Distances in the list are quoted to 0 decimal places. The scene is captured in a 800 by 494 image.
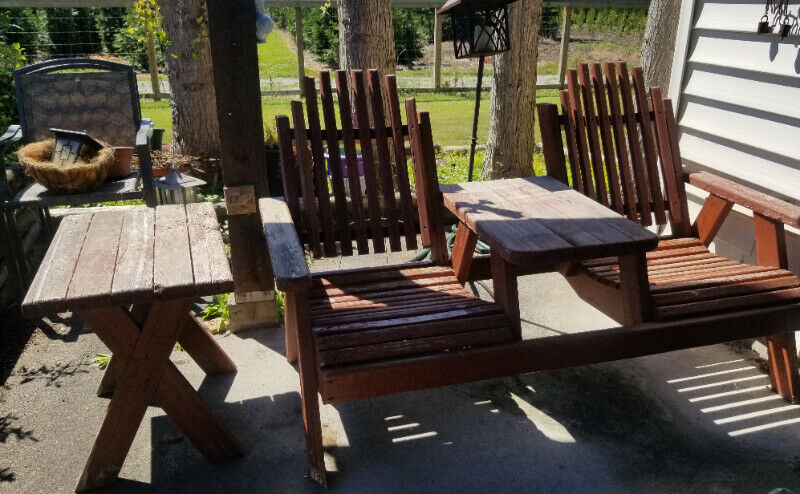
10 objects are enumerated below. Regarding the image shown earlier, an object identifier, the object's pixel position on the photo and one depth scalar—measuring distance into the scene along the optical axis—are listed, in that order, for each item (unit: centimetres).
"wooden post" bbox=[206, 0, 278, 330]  272
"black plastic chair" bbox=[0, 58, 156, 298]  361
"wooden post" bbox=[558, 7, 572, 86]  902
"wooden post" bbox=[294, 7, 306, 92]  826
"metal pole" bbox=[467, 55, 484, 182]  381
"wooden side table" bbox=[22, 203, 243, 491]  197
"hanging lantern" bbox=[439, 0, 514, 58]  344
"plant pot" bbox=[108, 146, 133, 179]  372
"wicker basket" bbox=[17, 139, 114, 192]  334
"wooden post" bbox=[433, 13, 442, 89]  861
